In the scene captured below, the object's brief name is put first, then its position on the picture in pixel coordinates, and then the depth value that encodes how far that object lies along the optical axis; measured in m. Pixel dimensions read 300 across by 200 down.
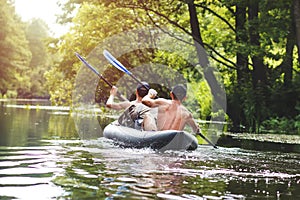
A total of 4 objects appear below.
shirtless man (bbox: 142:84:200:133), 11.30
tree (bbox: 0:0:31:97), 54.47
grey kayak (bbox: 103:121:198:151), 10.71
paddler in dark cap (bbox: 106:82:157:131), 12.04
